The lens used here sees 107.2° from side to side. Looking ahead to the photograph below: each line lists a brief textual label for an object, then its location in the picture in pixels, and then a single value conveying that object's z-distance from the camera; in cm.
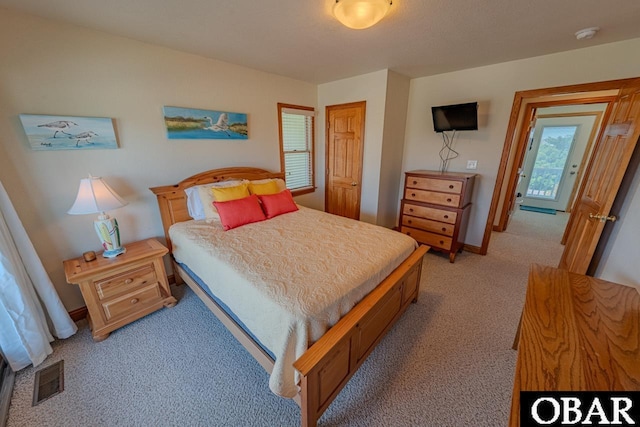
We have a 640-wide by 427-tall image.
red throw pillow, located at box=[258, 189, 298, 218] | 263
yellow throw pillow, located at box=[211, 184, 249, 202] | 244
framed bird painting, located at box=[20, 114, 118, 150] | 171
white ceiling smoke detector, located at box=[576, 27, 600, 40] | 183
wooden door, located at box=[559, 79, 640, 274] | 163
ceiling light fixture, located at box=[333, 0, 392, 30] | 141
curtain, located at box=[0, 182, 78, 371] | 147
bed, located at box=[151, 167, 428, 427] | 120
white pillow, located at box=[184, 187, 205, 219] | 247
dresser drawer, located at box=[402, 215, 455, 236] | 295
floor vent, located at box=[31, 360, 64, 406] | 146
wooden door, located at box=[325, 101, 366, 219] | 341
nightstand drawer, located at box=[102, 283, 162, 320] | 188
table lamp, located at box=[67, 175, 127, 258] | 174
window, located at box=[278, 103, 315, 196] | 344
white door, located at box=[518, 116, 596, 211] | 482
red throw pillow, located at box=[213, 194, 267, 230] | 228
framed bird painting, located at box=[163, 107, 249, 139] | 236
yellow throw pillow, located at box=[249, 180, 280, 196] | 275
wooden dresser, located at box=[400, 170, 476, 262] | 283
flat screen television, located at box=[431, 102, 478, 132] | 273
